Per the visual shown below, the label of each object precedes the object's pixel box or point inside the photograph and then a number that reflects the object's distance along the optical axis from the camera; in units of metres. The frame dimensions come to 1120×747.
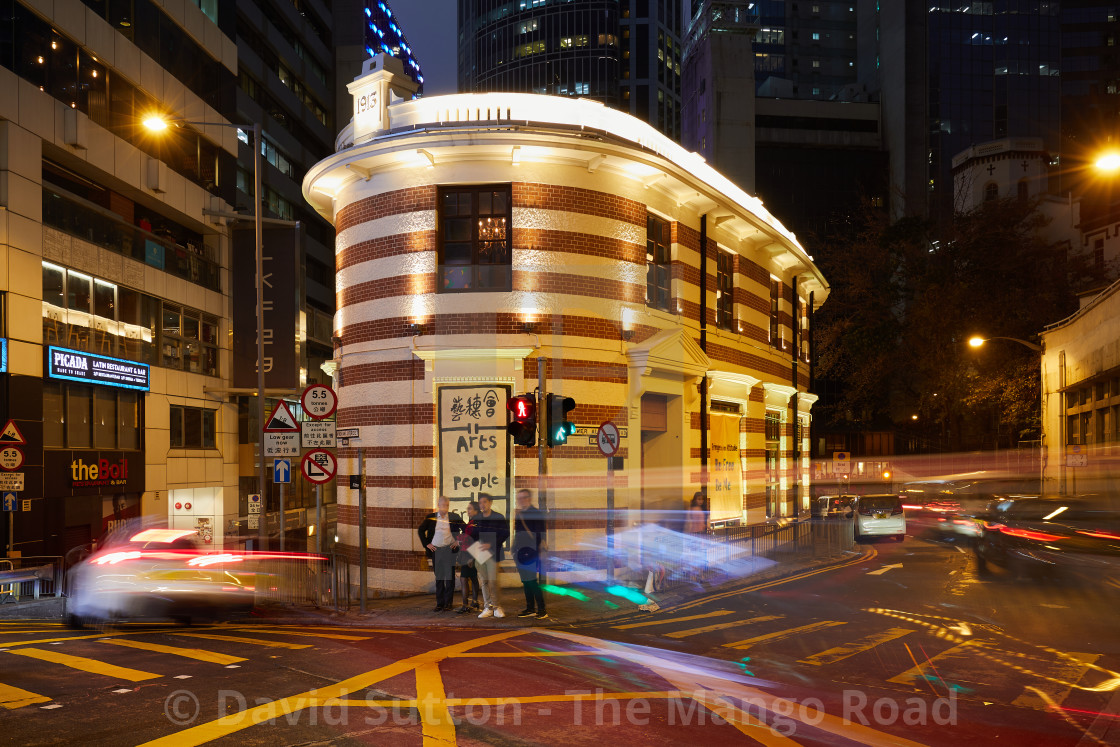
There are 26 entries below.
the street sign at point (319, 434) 16.02
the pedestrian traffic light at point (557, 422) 14.84
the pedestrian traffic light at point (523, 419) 14.46
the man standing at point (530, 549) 13.54
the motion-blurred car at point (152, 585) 12.84
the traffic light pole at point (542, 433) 14.51
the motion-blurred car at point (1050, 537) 17.56
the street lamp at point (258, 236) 19.69
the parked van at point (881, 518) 29.03
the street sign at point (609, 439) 15.63
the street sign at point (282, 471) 16.82
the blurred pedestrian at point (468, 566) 14.41
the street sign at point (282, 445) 16.52
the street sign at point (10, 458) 17.31
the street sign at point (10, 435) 17.08
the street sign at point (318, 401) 15.75
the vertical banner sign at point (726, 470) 23.19
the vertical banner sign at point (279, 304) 29.83
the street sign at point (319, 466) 15.55
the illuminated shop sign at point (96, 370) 24.80
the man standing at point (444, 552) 14.62
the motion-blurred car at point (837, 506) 35.62
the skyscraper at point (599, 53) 132.50
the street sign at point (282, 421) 16.64
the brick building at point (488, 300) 17.78
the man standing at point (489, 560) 13.91
